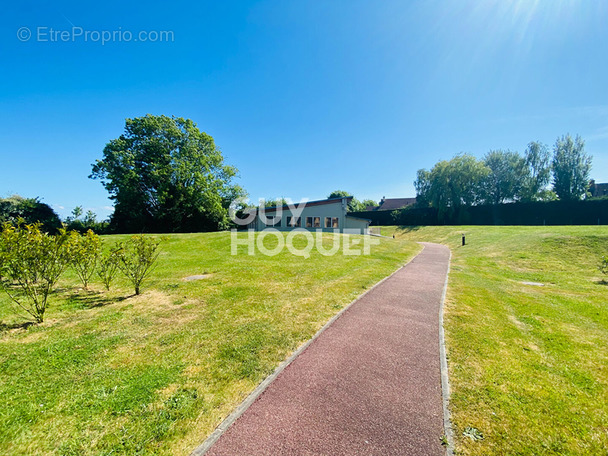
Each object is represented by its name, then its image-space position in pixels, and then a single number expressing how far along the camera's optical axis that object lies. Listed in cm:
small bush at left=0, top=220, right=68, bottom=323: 483
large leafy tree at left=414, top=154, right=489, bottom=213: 3851
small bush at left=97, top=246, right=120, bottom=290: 682
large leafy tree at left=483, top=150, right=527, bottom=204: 4116
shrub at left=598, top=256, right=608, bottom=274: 1102
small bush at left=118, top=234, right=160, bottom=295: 690
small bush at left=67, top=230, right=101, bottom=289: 595
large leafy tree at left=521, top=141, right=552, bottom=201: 4025
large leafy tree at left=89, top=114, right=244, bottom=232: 2447
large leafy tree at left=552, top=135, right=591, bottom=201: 3947
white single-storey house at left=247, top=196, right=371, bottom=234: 2641
